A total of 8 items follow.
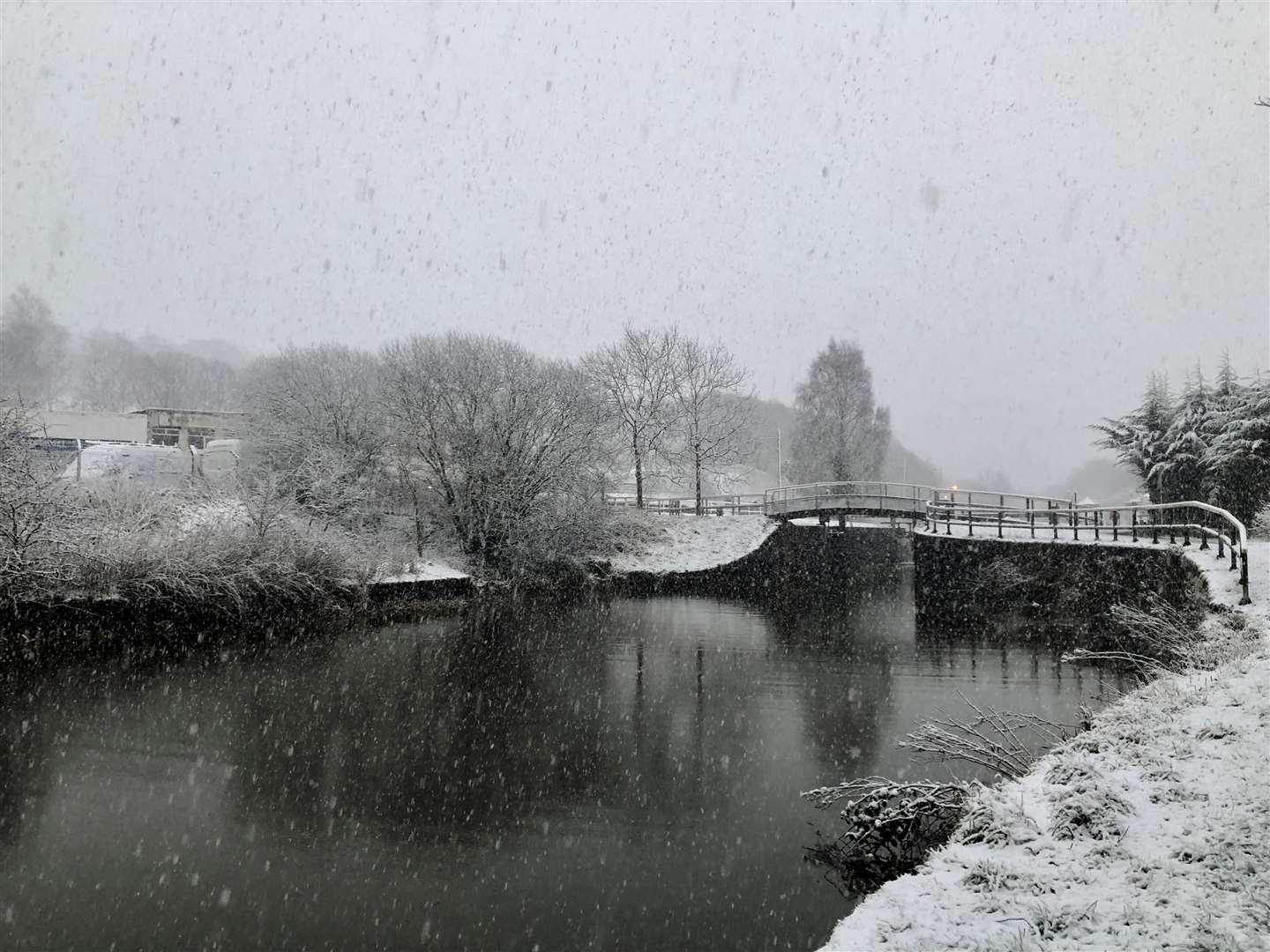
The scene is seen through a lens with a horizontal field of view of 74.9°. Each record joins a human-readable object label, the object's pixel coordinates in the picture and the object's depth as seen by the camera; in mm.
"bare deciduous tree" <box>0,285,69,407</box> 58281
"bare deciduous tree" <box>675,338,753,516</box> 37750
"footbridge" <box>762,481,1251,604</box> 13703
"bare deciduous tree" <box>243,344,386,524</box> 24094
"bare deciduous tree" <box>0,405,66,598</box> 14055
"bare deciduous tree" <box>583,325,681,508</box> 36812
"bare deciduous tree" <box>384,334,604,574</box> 25766
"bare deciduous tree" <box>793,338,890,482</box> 47719
